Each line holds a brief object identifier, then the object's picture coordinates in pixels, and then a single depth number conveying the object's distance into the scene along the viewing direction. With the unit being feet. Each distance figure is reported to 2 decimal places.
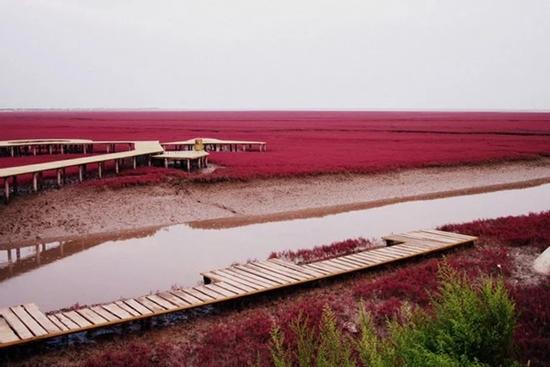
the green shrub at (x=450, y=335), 12.72
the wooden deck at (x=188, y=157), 78.90
